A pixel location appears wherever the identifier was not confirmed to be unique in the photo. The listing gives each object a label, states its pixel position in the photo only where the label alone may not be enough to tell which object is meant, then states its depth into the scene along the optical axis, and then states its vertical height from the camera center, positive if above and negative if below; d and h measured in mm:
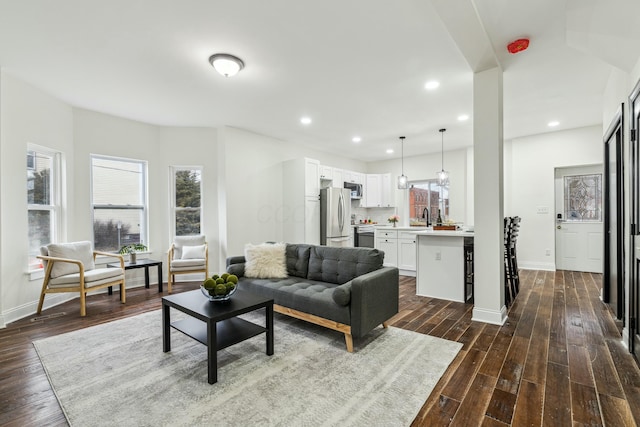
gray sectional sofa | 2594 -794
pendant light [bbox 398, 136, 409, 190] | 5980 +577
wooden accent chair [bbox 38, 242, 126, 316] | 3631 -772
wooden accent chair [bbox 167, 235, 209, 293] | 4785 -741
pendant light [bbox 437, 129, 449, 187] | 5611 +673
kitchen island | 3984 -744
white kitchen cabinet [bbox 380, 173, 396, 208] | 8148 +491
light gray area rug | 1804 -1213
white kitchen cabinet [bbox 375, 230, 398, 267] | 5836 -645
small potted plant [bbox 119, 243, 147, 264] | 4727 -598
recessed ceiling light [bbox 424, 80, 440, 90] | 3562 +1526
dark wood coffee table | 2143 -901
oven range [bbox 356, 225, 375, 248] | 6949 -578
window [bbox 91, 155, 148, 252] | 4797 +182
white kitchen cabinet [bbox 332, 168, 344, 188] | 6869 +776
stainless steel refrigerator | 6199 -115
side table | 4539 -812
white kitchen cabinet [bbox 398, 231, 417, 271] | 5590 -756
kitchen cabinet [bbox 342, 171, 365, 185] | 7327 +868
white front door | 5625 -151
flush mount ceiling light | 2945 +1479
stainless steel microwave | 7377 +572
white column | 3119 +151
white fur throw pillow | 3615 -614
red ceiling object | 2717 +1519
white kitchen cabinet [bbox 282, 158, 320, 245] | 5914 +211
